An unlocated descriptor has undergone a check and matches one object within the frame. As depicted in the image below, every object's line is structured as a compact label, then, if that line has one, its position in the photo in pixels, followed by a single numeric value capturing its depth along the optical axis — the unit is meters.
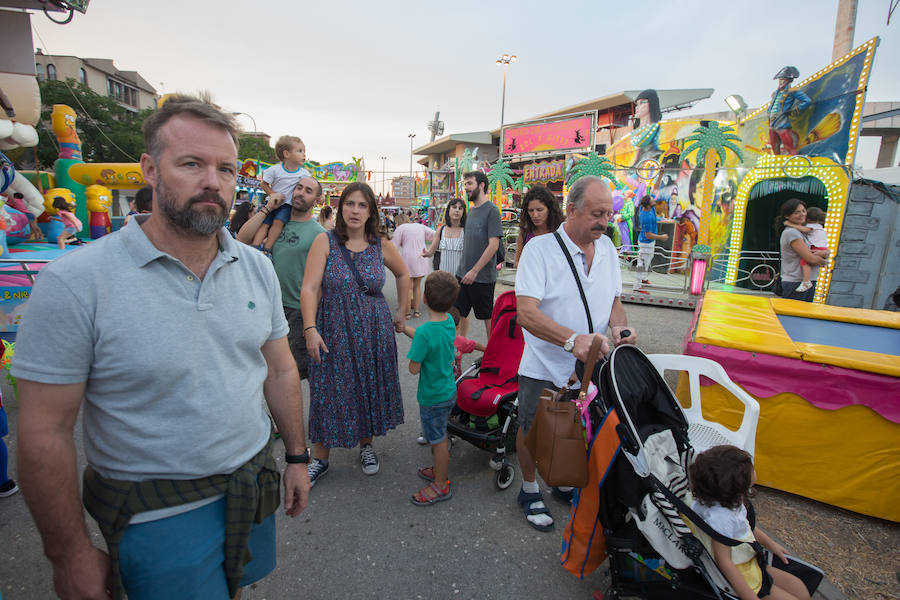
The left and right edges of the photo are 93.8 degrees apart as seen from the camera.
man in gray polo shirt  1.04
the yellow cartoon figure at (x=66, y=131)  11.61
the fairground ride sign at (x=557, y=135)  18.28
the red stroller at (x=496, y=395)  3.06
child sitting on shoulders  3.45
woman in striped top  5.50
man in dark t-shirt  4.80
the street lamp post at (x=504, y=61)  27.95
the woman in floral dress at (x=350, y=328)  2.80
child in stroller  1.69
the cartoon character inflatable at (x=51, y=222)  9.16
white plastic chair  2.19
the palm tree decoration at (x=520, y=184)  17.12
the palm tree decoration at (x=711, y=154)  9.63
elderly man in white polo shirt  2.37
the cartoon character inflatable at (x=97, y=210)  11.44
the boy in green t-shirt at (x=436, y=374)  2.76
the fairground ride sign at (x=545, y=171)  16.91
